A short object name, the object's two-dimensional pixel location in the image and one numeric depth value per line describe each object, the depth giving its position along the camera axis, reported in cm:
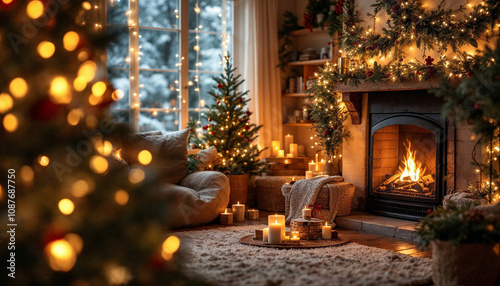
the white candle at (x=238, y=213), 505
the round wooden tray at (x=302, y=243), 377
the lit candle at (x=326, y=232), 406
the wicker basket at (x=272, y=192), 560
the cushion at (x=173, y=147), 504
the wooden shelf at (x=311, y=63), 604
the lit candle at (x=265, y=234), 387
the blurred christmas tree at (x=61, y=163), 177
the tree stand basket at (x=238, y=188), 549
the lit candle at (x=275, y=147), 621
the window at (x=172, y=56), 576
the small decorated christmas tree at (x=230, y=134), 564
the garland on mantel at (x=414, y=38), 417
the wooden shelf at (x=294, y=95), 631
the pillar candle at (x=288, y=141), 636
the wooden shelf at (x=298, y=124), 620
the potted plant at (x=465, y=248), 279
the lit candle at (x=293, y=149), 616
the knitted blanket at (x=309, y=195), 481
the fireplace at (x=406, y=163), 454
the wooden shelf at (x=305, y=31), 619
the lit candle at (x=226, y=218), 490
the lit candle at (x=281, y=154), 610
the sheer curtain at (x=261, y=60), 629
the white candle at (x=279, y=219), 384
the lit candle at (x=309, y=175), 529
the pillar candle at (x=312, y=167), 555
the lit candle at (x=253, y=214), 515
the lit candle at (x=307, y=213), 407
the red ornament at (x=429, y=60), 439
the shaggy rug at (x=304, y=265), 294
